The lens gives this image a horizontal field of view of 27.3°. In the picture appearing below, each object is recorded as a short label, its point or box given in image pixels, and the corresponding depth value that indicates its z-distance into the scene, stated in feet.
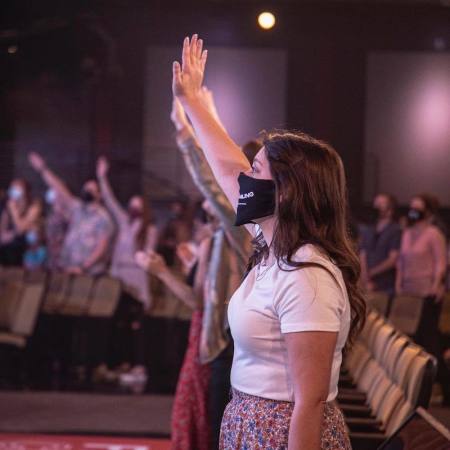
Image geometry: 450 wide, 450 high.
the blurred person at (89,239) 30.12
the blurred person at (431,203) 26.68
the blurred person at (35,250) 33.09
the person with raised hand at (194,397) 12.78
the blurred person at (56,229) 33.24
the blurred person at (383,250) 28.81
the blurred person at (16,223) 33.24
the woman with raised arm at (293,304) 6.63
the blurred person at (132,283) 28.73
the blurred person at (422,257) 26.27
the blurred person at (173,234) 31.22
